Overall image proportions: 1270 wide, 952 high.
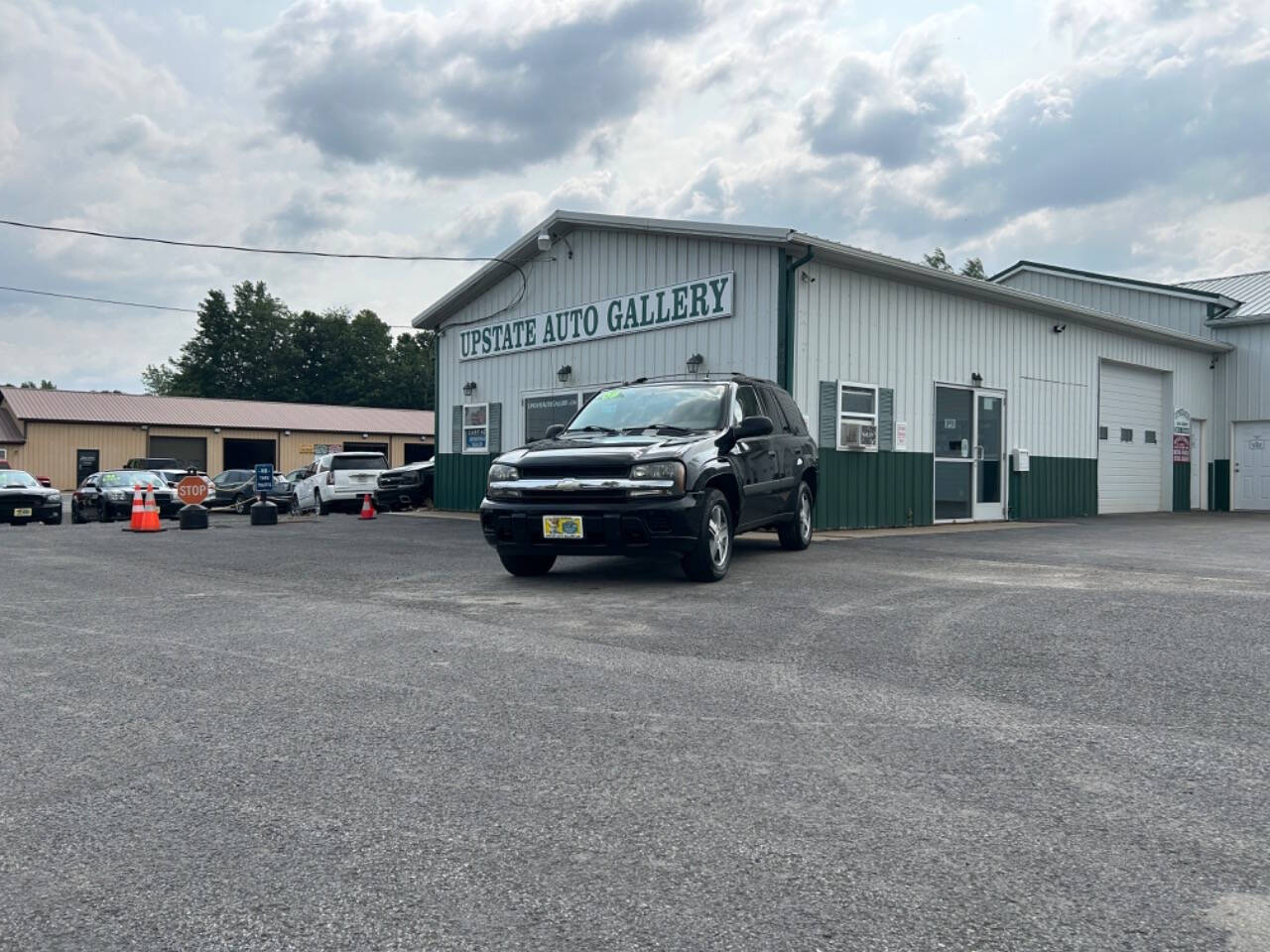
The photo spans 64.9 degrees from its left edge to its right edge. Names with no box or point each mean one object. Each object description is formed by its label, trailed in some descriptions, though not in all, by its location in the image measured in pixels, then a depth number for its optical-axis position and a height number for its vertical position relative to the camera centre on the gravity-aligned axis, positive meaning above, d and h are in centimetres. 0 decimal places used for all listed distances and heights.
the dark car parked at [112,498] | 2128 -57
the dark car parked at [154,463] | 3569 +30
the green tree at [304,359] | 7469 +873
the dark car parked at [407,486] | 2239 -30
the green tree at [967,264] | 5390 +1161
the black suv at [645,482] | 787 -7
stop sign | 1616 -30
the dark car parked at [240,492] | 2305 -52
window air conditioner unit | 1488 +57
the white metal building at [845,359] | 1452 +198
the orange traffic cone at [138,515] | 1495 -65
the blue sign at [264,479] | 1725 -12
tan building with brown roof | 4012 +175
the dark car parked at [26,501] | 1931 -59
